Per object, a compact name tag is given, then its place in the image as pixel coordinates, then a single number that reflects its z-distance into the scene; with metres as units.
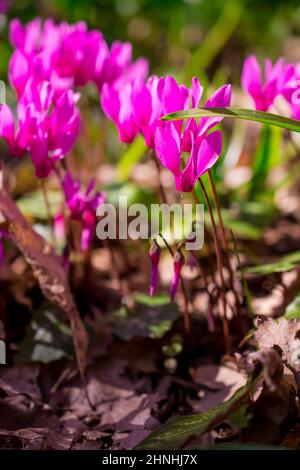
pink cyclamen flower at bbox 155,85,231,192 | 0.24
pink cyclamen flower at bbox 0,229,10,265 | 0.28
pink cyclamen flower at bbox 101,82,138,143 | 0.27
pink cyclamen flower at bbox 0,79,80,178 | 0.26
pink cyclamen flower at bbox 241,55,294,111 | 0.27
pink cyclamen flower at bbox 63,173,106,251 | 0.27
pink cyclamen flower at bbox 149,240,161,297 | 0.26
